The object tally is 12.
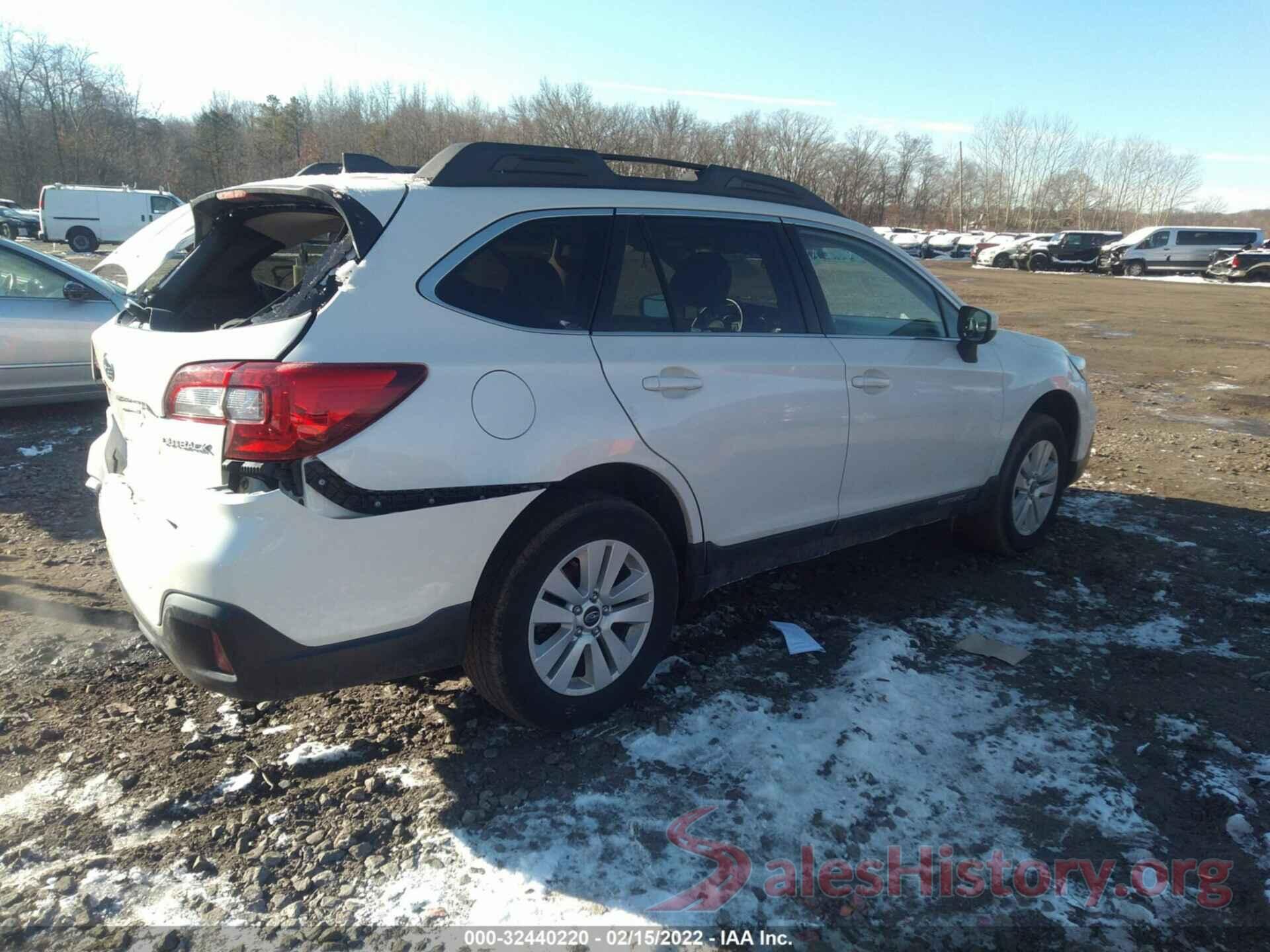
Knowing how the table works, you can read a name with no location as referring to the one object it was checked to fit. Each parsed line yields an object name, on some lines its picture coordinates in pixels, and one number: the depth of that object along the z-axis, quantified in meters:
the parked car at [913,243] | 50.75
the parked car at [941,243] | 55.26
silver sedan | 7.13
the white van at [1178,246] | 39.84
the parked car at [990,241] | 50.72
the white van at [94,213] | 33.66
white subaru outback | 2.48
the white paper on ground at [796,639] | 3.86
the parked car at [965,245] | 55.06
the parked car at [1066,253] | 42.97
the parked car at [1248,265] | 35.56
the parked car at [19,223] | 39.47
